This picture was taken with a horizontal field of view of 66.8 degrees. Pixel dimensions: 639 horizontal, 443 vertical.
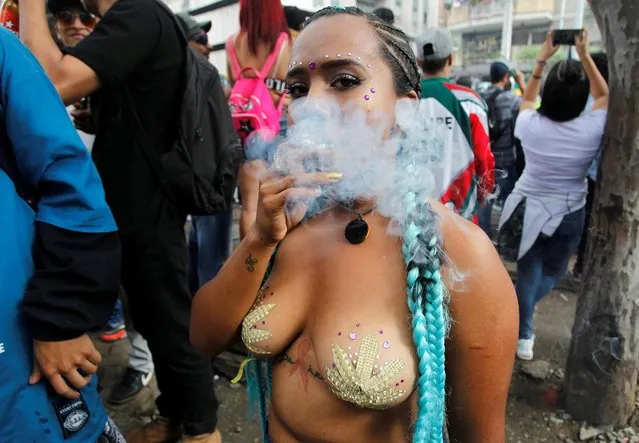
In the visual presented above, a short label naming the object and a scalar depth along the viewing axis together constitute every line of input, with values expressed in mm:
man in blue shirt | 1194
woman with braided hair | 1075
